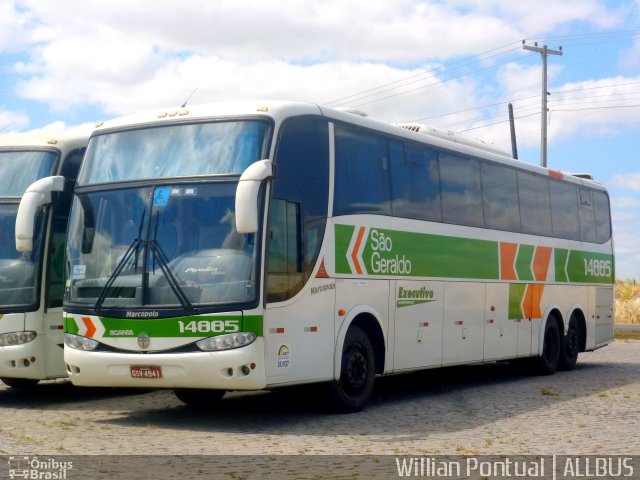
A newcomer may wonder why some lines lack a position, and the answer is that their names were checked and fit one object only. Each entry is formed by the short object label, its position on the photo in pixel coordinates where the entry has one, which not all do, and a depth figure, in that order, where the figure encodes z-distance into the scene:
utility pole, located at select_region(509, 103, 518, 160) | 53.41
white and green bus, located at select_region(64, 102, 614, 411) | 12.11
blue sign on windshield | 12.62
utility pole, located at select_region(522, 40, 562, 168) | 48.38
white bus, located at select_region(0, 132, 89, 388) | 14.09
